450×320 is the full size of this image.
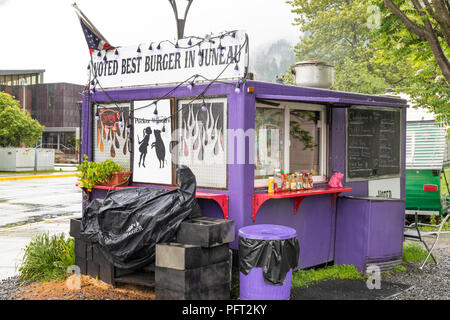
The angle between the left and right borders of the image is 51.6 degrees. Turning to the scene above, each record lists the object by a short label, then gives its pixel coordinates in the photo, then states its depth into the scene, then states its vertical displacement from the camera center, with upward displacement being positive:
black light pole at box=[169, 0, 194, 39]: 9.66 +2.86
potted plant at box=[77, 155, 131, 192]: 7.29 -0.30
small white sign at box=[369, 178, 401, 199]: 8.48 -0.58
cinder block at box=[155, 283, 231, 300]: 5.16 -1.57
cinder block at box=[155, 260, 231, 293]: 5.13 -1.38
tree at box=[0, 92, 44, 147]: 36.69 +2.33
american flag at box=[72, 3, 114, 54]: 7.65 +1.98
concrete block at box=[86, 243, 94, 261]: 6.41 -1.33
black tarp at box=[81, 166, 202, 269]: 5.57 -0.80
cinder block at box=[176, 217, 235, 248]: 5.27 -0.88
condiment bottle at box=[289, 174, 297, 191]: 6.80 -0.38
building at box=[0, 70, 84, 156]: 66.50 +7.37
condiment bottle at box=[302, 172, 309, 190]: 7.01 -0.39
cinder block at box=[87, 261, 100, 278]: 6.38 -1.57
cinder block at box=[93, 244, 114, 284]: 6.17 -1.49
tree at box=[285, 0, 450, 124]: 7.80 +4.16
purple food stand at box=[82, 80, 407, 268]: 6.24 -0.19
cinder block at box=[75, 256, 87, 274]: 6.58 -1.54
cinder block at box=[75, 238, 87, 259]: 6.51 -1.30
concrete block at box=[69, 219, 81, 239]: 6.47 -1.01
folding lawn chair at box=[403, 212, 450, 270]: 7.78 -1.32
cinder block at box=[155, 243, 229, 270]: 5.13 -1.12
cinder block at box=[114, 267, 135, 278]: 6.20 -1.56
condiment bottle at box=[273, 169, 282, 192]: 6.63 -0.34
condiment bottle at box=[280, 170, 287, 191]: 6.74 -0.38
